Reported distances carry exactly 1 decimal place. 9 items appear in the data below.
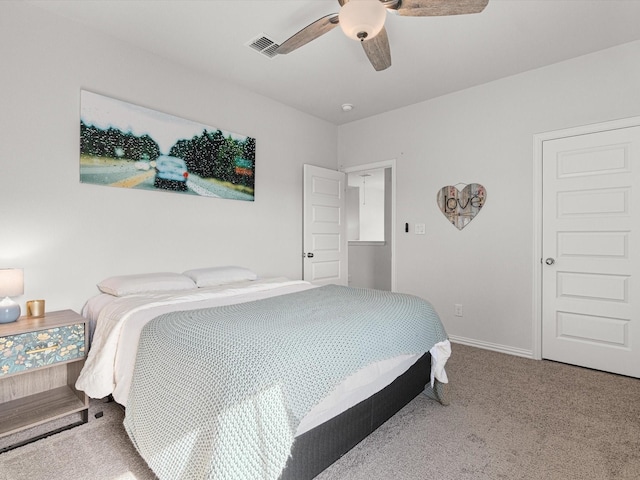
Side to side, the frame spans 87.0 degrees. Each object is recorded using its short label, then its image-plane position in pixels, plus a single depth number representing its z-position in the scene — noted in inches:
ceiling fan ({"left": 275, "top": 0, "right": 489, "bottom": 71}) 62.7
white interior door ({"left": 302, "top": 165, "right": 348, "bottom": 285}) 164.6
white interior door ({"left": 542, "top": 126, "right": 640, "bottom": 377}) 107.9
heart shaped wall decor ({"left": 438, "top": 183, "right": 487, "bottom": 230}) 138.6
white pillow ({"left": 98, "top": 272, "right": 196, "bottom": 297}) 94.9
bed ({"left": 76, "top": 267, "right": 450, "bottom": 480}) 45.8
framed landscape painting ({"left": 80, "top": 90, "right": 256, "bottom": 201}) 100.0
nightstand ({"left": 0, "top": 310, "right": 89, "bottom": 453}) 71.8
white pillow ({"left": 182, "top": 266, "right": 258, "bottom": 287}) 112.7
